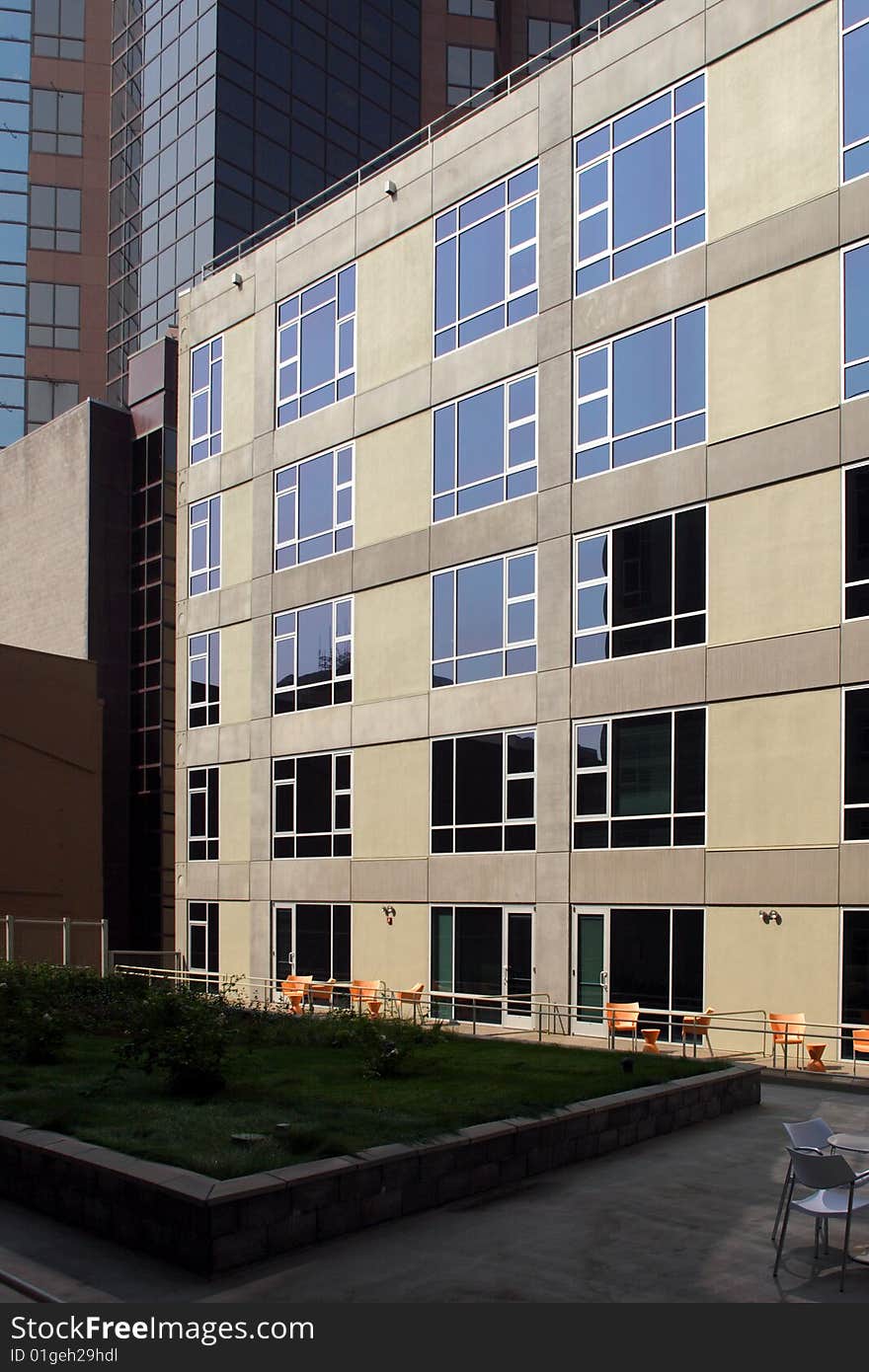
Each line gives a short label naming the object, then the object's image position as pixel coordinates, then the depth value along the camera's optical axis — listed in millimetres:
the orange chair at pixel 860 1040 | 19750
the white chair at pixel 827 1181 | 9086
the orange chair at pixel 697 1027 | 20750
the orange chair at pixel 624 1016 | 22547
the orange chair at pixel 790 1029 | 20109
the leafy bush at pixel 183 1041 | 13883
